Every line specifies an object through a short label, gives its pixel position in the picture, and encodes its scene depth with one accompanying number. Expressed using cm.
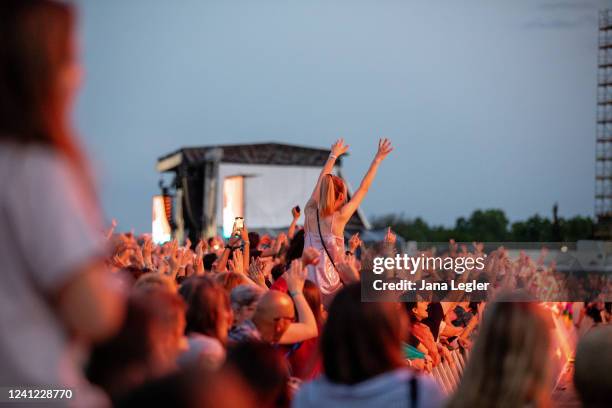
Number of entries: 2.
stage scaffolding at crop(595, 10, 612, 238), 6091
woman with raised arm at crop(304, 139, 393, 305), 770
